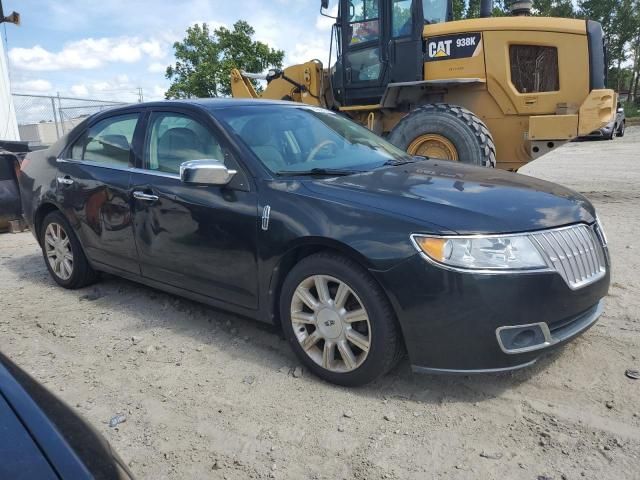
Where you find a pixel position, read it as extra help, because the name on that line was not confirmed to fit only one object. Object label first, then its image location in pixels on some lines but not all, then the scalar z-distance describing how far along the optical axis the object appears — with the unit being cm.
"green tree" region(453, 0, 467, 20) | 1619
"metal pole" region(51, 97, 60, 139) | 1655
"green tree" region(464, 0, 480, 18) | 2907
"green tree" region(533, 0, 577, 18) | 3944
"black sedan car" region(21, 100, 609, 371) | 262
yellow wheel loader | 714
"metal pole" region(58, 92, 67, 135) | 1677
